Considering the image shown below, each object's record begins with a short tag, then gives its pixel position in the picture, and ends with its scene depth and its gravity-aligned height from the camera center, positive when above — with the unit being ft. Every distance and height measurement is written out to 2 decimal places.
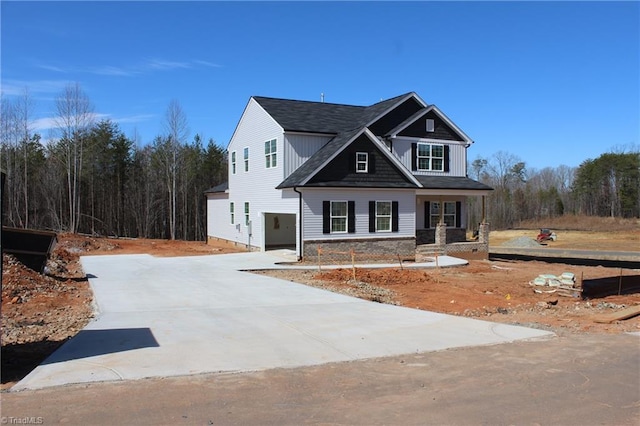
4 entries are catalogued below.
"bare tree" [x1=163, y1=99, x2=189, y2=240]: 141.47 +14.77
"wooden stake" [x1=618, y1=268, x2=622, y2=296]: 52.54 -7.37
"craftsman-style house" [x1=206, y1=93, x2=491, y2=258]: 78.59 +6.13
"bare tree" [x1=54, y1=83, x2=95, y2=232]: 132.36 +15.42
